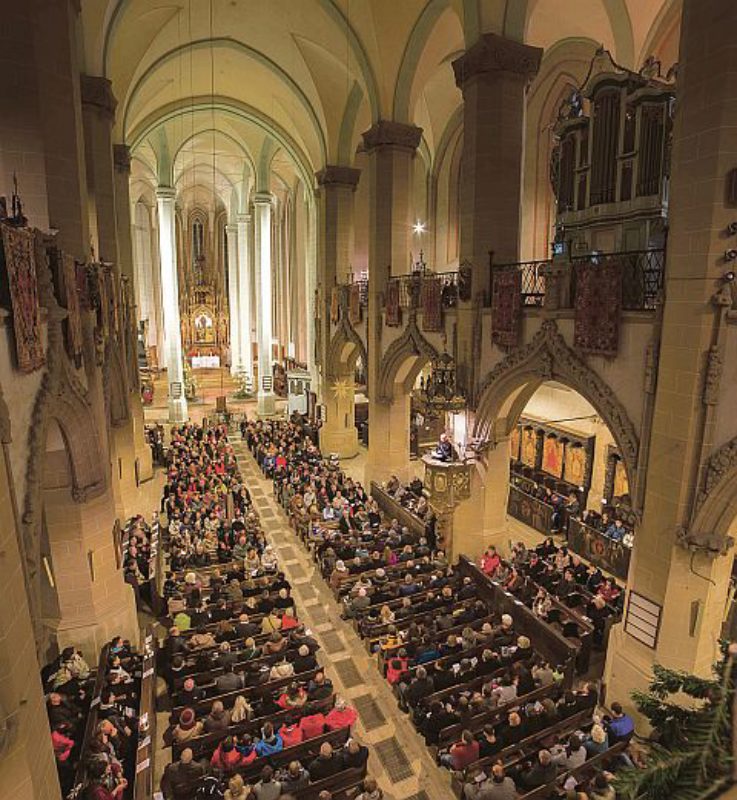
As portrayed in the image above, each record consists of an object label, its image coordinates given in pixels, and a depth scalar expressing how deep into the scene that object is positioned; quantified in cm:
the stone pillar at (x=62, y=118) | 819
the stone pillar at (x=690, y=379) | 670
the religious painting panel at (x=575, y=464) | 1577
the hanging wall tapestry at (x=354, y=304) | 1842
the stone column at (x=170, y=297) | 2564
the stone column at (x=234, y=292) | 3401
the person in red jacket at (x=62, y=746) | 649
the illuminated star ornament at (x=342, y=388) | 2094
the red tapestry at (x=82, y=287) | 845
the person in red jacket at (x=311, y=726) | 720
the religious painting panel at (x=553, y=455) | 1661
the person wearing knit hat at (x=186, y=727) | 696
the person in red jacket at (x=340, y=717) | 734
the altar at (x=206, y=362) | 4166
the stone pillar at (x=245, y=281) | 3125
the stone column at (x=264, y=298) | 2733
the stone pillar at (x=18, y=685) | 386
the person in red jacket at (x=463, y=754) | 676
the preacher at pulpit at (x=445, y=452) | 1145
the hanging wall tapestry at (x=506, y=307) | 1048
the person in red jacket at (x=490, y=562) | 1155
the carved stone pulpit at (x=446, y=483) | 1126
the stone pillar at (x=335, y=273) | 2025
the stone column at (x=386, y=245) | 1533
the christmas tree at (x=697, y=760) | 139
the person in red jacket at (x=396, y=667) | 847
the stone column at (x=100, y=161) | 1308
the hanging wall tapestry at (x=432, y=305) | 1334
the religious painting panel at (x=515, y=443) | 1839
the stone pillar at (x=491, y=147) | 1087
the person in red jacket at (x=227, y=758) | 656
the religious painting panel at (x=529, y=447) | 1768
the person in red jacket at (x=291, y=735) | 708
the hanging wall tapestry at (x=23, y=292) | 523
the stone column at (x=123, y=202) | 1822
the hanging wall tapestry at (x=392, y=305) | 1538
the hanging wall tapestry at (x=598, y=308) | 827
